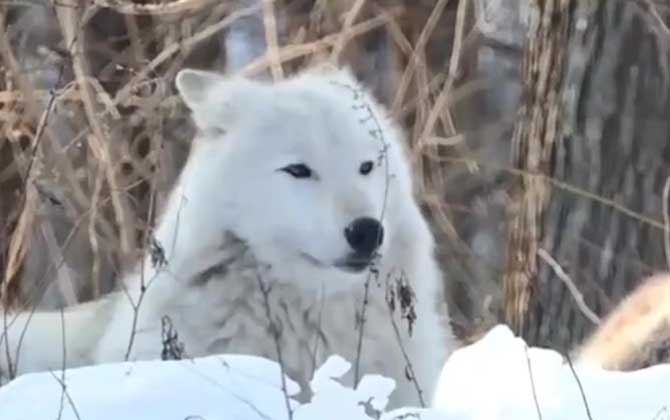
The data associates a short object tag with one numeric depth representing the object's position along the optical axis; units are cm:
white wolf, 1027
